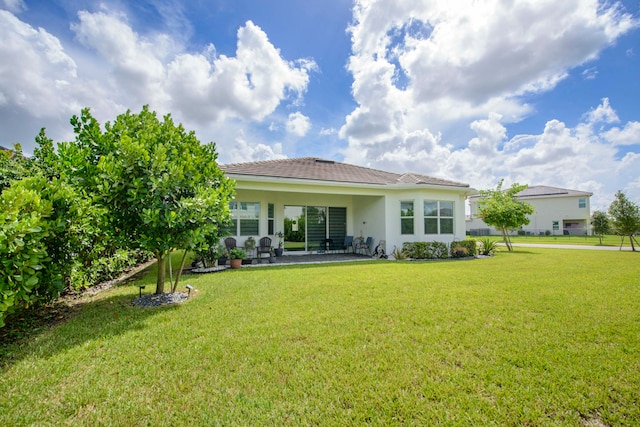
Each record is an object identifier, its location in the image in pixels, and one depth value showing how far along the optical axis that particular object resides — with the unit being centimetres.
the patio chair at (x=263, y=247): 1234
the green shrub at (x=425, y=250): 1284
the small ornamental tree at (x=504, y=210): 1705
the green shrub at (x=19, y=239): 314
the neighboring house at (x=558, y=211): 3550
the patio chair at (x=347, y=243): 1567
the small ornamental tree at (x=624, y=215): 1717
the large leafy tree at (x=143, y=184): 495
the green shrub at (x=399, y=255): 1265
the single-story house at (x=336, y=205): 1244
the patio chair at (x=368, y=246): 1450
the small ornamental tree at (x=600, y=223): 1989
